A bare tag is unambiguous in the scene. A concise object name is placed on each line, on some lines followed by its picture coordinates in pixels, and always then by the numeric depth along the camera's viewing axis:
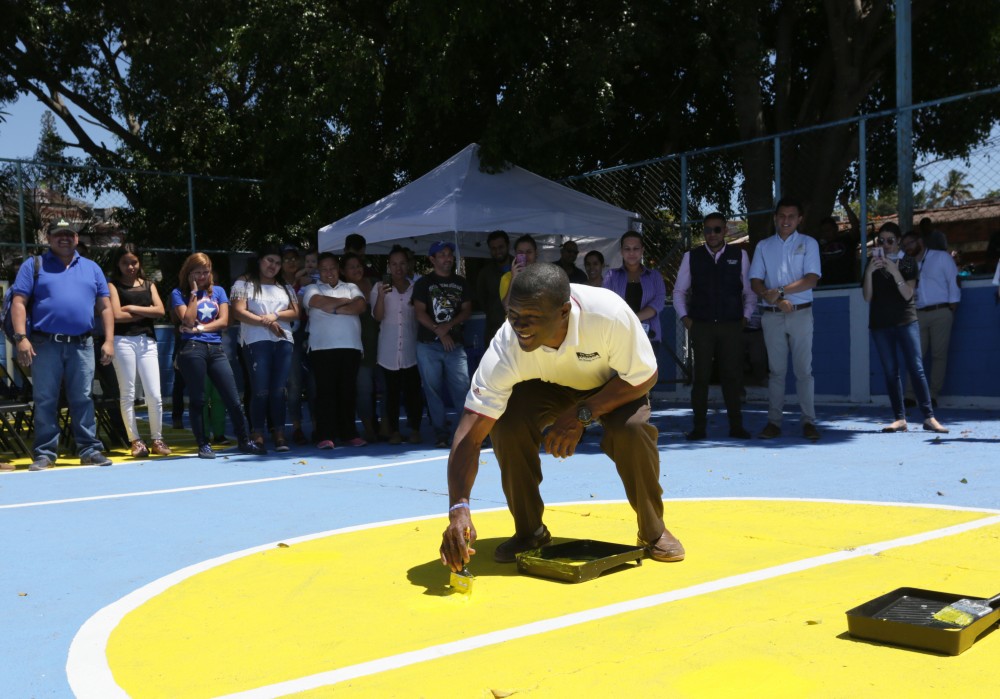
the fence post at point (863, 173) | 11.93
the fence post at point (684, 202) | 13.71
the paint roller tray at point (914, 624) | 3.49
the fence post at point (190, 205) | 15.80
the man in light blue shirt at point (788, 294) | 9.73
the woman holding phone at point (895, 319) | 9.98
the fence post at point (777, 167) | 12.59
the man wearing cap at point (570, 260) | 10.74
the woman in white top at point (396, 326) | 10.51
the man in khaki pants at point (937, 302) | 11.59
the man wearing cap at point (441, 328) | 10.05
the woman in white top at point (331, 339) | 10.25
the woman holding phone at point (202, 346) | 9.95
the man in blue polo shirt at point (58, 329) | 8.98
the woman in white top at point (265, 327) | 10.08
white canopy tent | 12.98
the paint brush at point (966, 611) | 3.58
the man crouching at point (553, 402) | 4.43
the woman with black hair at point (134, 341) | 9.97
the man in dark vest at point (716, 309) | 9.98
